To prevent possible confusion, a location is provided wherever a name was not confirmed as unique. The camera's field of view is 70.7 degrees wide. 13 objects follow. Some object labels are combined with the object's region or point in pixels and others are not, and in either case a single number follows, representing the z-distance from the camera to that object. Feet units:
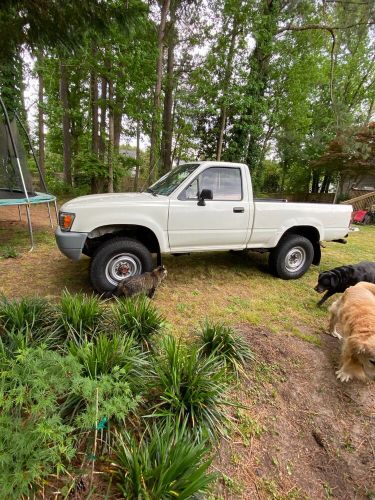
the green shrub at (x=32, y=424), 4.16
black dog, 13.02
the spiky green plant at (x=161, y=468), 4.59
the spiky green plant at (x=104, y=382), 5.12
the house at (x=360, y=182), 56.75
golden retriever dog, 7.71
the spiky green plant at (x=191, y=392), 6.19
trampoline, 20.89
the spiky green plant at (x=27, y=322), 7.48
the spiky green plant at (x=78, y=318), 8.18
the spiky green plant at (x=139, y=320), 8.61
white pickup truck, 11.75
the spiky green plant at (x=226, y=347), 8.35
